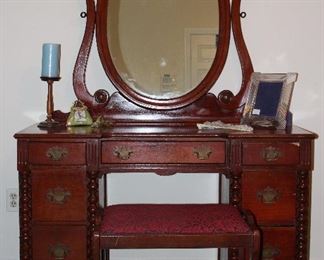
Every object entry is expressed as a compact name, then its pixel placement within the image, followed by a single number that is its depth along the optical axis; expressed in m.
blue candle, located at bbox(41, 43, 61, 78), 2.22
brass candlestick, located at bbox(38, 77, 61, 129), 2.19
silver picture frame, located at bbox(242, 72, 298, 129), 2.20
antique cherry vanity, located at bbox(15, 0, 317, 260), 1.99
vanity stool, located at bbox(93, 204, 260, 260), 1.71
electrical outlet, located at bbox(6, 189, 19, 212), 2.50
